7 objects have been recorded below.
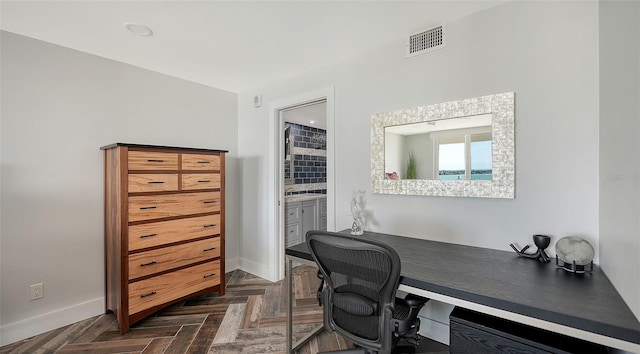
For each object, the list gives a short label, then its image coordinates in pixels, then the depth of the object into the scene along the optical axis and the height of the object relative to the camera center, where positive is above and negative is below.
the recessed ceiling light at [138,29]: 1.94 +1.07
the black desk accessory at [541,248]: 1.48 -0.41
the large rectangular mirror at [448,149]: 1.69 +0.18
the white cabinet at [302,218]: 3.45 -0.58
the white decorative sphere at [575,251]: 1.33 -0.37
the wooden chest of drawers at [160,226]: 2.14 -0.44
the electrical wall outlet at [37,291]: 2.11 -0.90
